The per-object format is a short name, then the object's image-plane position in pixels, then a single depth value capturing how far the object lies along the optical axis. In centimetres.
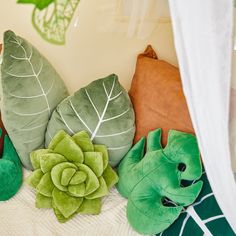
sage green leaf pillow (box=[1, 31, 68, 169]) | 130
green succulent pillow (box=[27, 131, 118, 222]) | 123
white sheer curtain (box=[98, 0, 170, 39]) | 130
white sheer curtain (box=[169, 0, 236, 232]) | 65
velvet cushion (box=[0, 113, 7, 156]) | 141
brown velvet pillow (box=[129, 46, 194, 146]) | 126
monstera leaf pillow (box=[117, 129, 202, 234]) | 112
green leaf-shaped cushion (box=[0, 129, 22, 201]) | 131
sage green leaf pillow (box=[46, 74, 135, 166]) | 131
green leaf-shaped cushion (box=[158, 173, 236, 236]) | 107
